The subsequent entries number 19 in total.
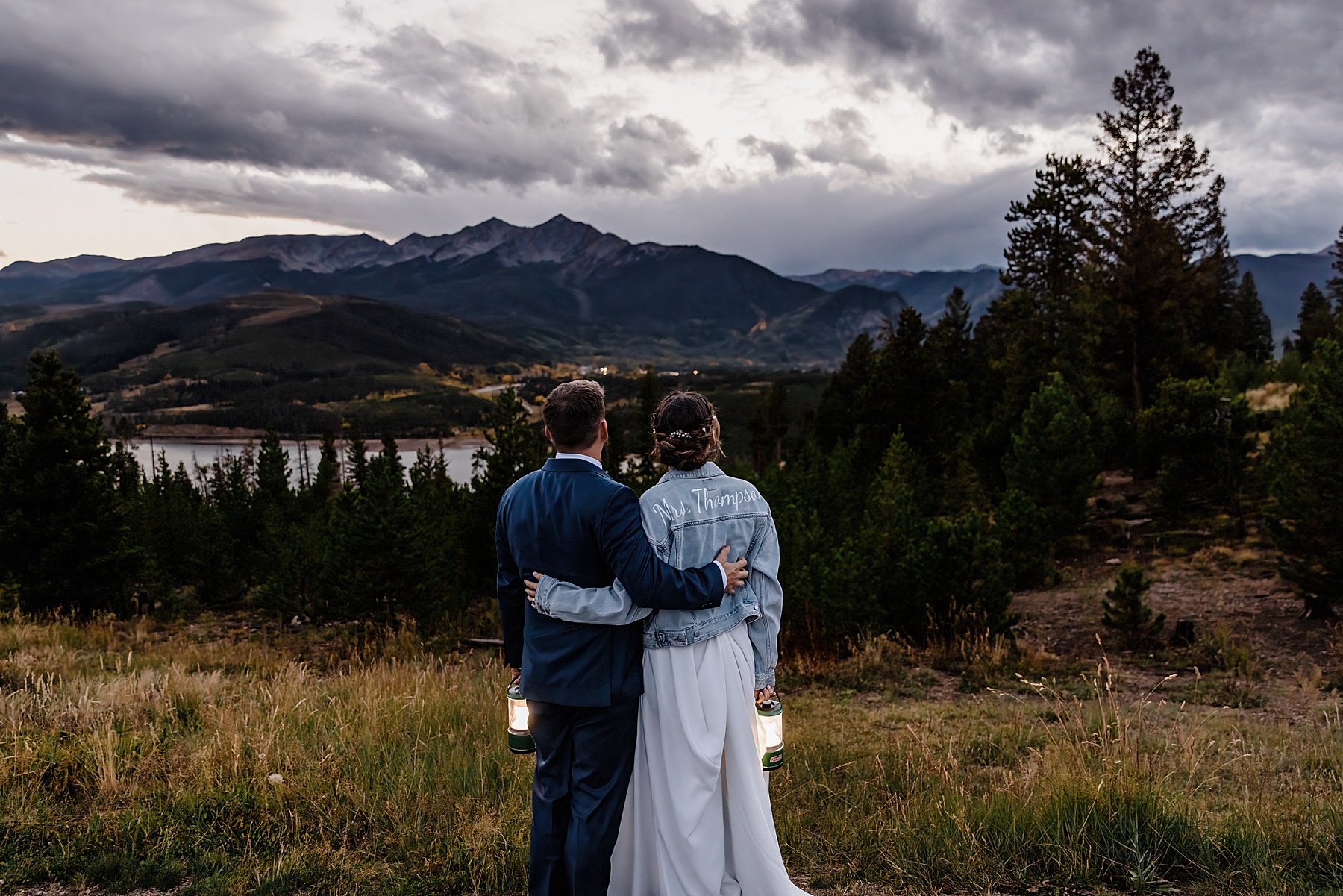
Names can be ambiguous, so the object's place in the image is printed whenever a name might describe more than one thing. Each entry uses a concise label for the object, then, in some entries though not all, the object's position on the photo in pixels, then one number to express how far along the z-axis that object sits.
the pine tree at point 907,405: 32.56
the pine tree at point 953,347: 35.03
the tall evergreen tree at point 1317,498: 10.47
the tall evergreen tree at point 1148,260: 25.91
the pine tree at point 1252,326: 50.33
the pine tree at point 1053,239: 31.22
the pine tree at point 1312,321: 40.17
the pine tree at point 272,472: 43.84
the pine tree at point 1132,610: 10.62
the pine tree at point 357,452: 57.80
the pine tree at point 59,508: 15.94
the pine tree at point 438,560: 15.56
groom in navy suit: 3.03
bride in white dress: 3.18
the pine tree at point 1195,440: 17.50
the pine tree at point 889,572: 11.27
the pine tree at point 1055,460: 16.83
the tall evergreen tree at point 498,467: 17.45
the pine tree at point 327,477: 50.59
